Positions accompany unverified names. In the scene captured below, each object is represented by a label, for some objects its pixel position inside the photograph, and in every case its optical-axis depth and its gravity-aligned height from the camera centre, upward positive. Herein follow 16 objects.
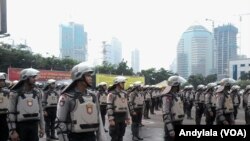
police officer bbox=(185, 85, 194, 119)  22.48 -2.01
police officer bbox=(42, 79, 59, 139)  13.12 -1.46
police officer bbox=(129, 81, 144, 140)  13.02 -1.52
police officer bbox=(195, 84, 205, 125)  16.87 -1.82
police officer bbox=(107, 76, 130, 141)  9.97 -1.11
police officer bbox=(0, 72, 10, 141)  8.84 -1.05
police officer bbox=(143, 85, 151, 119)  22.24 -2.18
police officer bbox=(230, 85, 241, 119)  17.62 -1.43
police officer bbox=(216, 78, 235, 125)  9.95 -0.99
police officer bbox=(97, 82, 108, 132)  15.44 -1.19
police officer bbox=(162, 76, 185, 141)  7.59 -0.85
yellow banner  32.76 -0.92
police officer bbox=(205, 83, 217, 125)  13.80 -1.46
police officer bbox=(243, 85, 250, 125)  14.11 -1.56
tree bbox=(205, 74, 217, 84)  70.61 -2.02
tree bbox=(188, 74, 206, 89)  67.19 -2.16
